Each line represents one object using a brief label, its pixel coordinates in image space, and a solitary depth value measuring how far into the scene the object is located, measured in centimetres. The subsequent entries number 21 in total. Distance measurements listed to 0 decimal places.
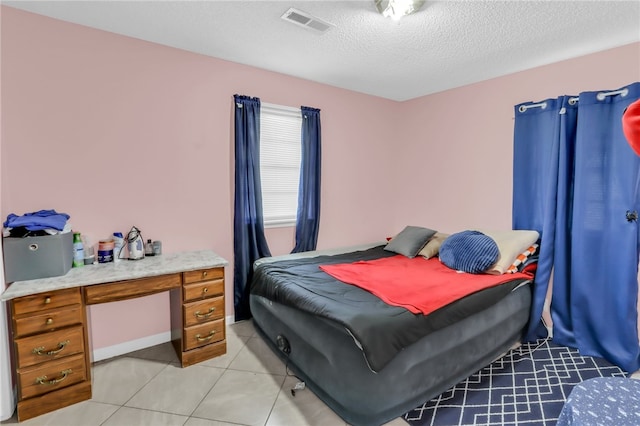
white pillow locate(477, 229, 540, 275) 264
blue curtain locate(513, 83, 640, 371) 232
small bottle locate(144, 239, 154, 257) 256
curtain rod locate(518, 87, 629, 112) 229
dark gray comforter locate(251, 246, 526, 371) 166
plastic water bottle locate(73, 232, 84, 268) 222
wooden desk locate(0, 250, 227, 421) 178
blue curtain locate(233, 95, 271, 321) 294
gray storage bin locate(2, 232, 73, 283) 186
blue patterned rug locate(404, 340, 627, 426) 184
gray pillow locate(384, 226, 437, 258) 329
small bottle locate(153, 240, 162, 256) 257
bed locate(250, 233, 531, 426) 169
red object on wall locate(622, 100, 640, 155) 84
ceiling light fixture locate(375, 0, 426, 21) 190
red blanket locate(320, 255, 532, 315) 204
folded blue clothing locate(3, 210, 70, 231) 189
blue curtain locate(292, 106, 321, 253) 338
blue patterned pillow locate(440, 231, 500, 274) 265
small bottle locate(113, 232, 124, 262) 236
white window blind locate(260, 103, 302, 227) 320
